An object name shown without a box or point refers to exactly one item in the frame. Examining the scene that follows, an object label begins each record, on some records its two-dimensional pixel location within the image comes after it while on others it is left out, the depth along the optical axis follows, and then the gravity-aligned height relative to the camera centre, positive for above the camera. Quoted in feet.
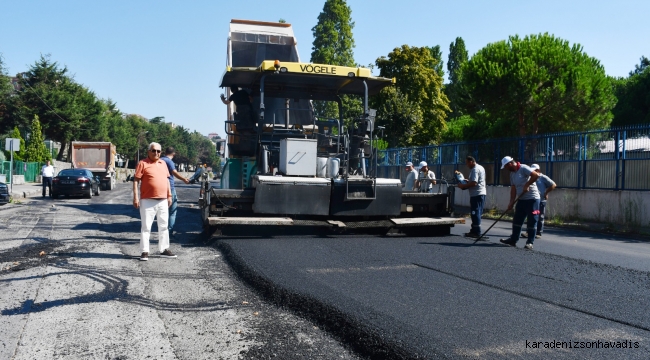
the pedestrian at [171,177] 32.51 +0.02
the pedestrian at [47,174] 80.53 -0.01
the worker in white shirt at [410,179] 48.34 +0.35
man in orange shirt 25.14 -0.88
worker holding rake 29.40 -0.73
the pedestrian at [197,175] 32.29 +0.16
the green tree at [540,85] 92.53 +16.55
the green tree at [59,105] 156.46 +19.28
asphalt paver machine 29.76 +0.79
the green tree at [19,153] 128.57 +4.73
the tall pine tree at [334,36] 144.25 +36.79
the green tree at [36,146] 136.15 +6.57
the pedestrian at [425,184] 35.19 -0.02
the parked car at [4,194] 62.59 -2.29
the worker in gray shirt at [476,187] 33.78 -0.12
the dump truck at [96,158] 105.70 +3.07
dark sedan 76.43 -1.27
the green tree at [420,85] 109.60 +18.82
